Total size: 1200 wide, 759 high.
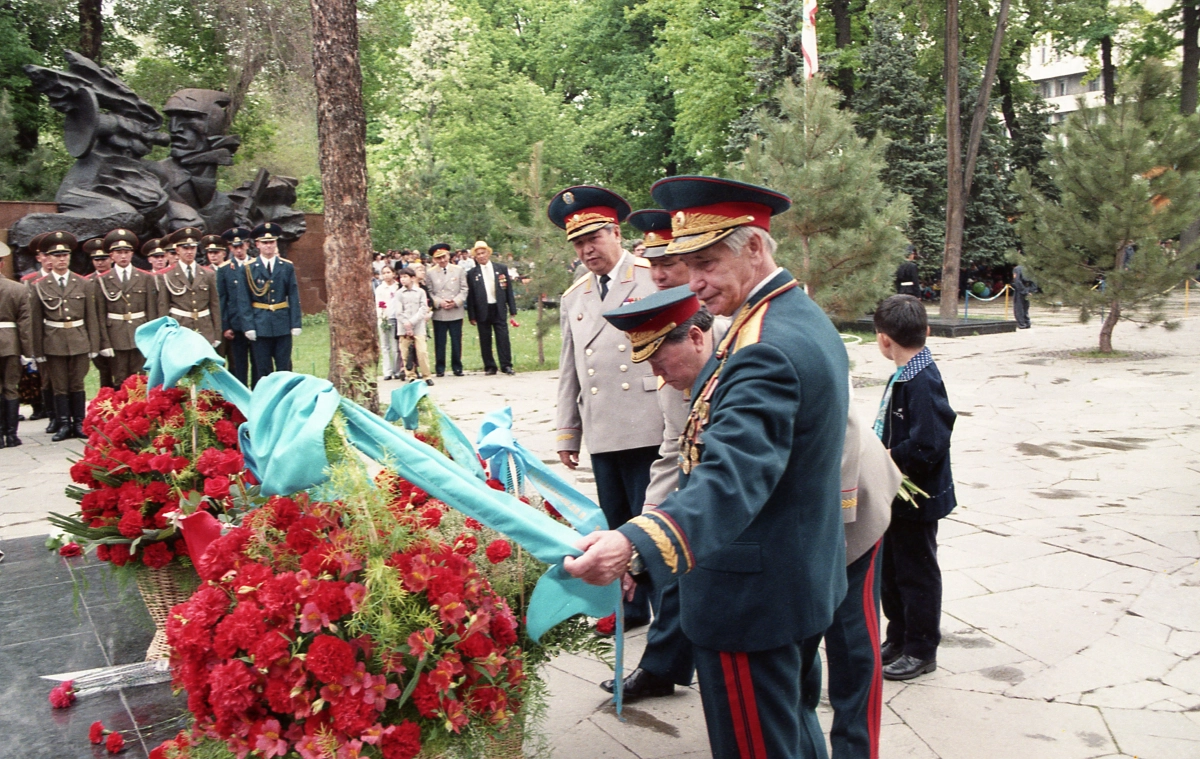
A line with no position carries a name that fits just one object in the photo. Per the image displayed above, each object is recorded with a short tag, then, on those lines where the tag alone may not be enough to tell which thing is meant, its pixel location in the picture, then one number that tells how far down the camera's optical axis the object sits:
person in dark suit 15.28
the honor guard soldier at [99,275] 11.05
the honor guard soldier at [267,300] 11.95
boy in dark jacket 3.94
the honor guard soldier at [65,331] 10.60
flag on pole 13.07
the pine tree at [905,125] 25.91
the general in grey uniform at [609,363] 4.34
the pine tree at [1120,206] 13.78
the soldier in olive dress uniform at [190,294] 11.46
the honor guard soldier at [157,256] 12.20
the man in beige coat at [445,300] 15.46
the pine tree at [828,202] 12.48
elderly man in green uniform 2.07
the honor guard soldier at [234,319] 11.98
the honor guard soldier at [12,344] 10.32
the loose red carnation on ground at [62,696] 3.62
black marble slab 3.41
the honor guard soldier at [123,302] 11.09
